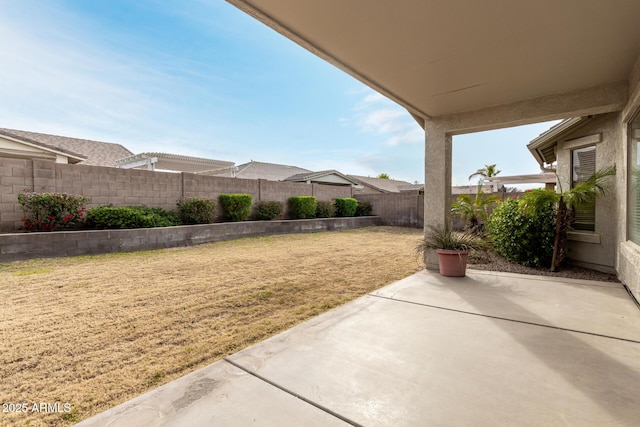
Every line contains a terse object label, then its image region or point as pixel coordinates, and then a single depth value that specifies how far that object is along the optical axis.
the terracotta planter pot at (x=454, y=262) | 4.92
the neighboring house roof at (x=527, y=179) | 14.69
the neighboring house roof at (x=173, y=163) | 13.80
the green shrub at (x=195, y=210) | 9.88
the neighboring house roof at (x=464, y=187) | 28.73
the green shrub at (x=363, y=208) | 17.16
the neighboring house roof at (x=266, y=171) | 22.95
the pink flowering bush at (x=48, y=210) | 6.90
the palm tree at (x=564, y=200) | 4.93
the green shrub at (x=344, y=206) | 15.98
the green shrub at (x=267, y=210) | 12.50
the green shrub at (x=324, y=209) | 14.94
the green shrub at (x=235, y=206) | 11.26
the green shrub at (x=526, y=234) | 5.46
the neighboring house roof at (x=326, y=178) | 19.61
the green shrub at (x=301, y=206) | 13.77
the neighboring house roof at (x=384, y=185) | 29.07
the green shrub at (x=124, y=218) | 7.77
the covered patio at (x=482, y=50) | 2.53
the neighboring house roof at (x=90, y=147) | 15.56
